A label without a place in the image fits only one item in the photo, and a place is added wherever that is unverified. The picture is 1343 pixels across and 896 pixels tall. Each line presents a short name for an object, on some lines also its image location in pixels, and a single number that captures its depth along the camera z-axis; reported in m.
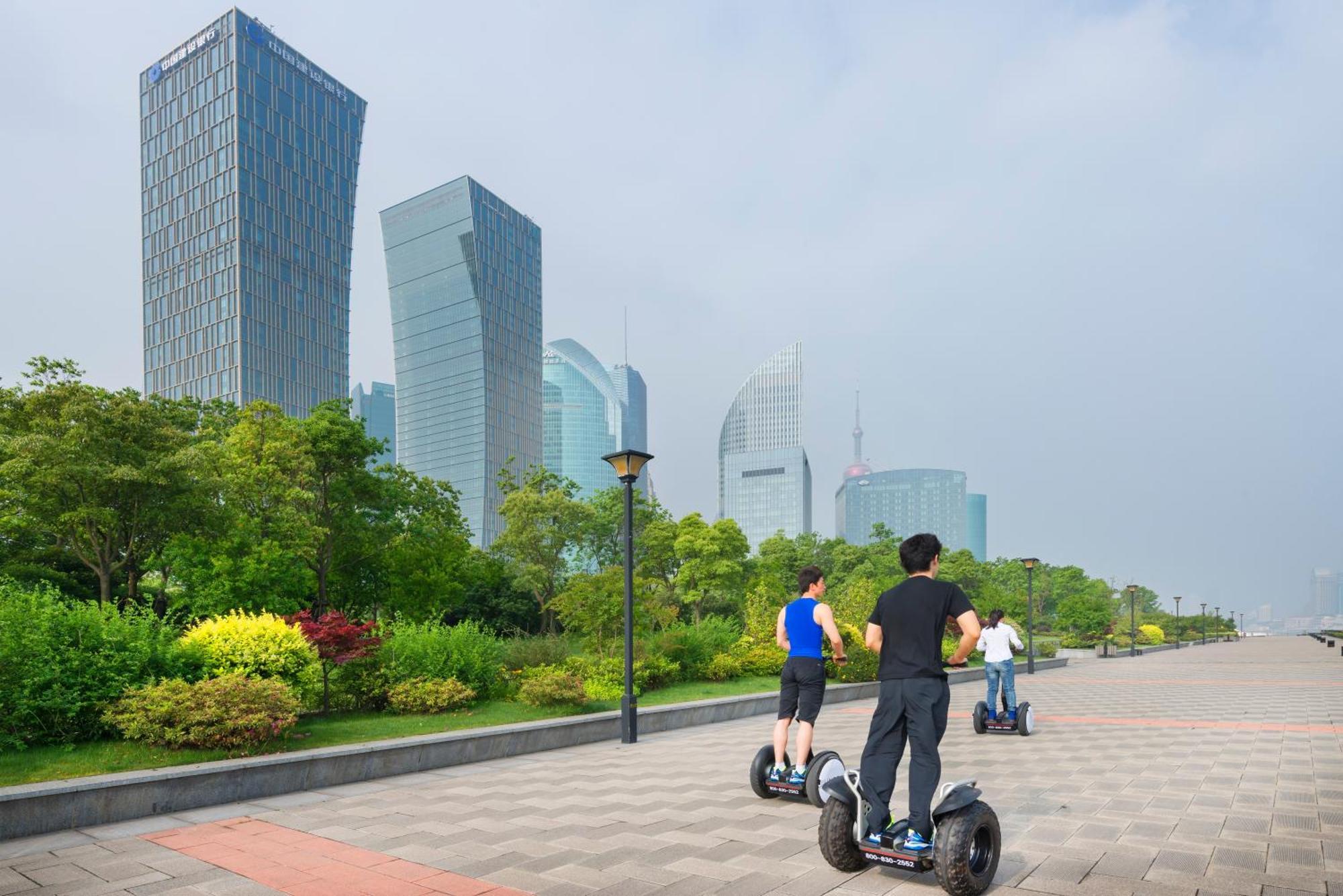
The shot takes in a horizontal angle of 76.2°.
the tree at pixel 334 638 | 10.46
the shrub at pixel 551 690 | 11.59
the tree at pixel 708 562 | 38.03
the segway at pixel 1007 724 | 10.81
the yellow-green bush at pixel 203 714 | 7.95
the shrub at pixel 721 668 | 16.69
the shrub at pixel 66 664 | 7.89
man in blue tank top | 6.39
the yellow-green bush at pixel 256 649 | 9.39
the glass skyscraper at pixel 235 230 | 83.81
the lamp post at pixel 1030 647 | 25.62
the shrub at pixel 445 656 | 11.83
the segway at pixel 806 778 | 6.20
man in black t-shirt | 4.32
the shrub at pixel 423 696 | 11.10
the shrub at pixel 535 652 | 13.81
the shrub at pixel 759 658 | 17.55
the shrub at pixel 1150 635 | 58.03
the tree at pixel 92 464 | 12.85
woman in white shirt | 10.93
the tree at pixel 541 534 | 39.41
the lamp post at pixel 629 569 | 10.87
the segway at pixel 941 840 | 4.23
